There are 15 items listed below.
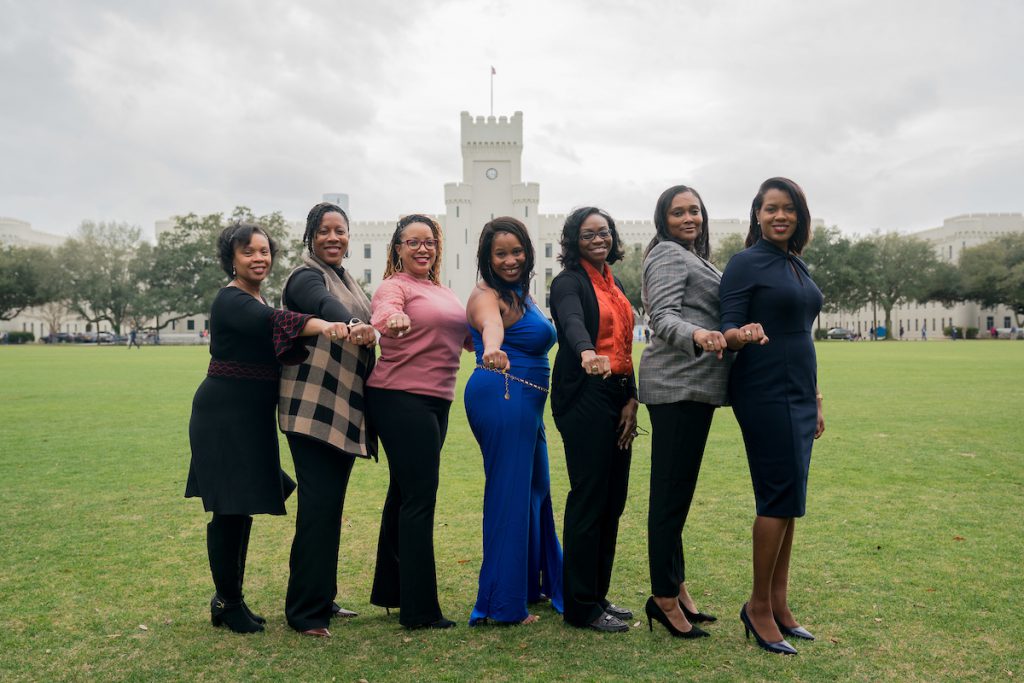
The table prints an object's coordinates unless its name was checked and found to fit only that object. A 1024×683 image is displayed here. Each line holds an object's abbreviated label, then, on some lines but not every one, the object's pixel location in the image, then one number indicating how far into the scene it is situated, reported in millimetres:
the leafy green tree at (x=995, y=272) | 56875
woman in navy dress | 3326
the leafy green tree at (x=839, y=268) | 57938
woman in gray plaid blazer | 3457
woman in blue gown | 3658
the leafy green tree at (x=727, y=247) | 60344
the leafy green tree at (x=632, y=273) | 59875
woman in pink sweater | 3574
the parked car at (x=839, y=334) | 64700
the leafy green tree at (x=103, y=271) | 60781
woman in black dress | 3477
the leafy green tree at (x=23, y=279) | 58625
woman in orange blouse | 3574
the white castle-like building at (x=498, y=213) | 72812
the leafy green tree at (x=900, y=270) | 60406
